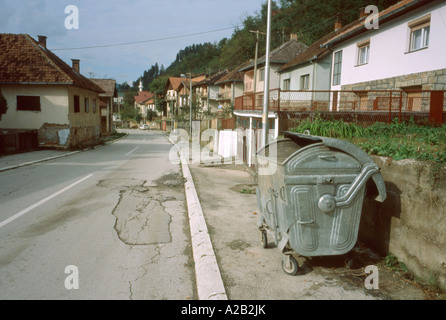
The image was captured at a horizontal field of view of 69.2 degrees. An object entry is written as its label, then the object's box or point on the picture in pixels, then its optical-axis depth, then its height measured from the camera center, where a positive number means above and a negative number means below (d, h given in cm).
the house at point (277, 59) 3219 +629
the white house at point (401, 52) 1236 +336
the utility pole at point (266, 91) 910 +88
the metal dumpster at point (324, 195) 396 -88
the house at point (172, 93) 7693 +670
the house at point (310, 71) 2212 +398
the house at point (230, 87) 4736 +526
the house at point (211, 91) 5691 +541
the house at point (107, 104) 4538 +215
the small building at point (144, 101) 10200 +616
